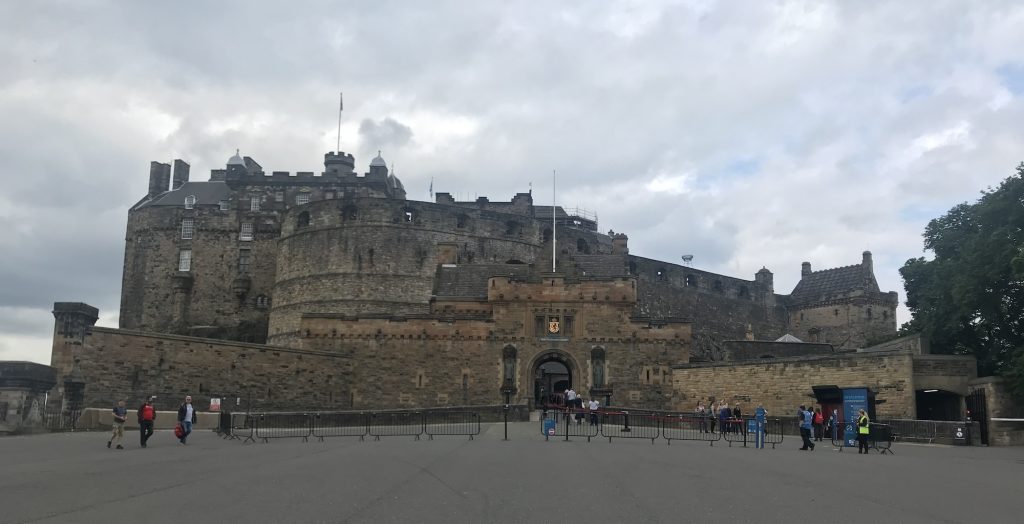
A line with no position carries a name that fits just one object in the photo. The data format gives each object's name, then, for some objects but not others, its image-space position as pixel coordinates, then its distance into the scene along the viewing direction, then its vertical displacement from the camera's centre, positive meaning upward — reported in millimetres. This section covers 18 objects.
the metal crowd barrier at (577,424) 23112 -550
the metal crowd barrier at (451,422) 24336 -532
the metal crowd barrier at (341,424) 24031 -600
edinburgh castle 31328 +4965
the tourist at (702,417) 25428 -281
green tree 27734 +4115
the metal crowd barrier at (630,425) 24238 -563
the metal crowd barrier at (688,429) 23436 -676
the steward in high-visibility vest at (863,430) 19016 -442
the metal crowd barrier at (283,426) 22469 -686
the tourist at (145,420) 17984 -399
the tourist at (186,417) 18984 -350
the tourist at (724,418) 24281 -290
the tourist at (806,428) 19875 -435
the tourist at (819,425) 23731 -452
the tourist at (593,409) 26344 -100
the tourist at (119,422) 17156 -428
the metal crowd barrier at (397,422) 25281 -534
